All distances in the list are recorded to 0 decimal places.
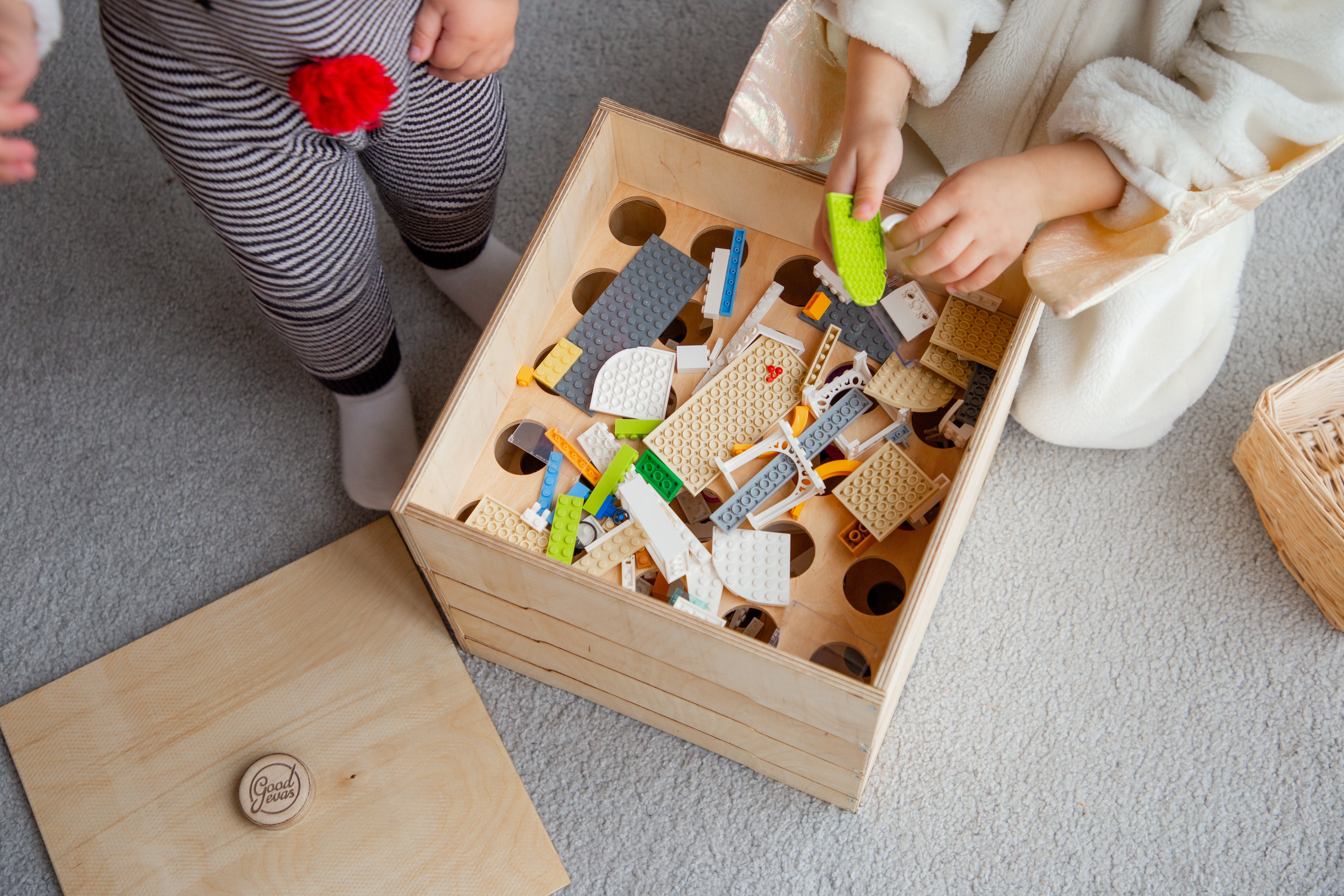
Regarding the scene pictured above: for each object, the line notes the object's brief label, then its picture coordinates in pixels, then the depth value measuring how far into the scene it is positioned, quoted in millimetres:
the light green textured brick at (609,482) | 756
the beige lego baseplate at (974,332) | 761
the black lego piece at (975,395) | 745
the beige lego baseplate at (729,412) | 758
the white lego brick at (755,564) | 728
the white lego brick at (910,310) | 788
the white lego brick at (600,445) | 771
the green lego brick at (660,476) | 759
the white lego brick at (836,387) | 766
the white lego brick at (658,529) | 726
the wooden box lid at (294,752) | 860
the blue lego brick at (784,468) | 743
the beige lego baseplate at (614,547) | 737
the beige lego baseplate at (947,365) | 765
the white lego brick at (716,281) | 818
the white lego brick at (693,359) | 797
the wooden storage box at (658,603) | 659
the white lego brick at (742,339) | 795
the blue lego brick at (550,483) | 755
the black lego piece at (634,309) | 795
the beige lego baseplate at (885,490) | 736
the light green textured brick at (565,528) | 734
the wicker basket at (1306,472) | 867
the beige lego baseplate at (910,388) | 765
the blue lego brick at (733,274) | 820
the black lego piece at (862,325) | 793
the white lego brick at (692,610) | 685
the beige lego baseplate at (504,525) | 739
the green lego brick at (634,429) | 774
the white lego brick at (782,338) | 793
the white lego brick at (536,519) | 746
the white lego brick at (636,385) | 778
